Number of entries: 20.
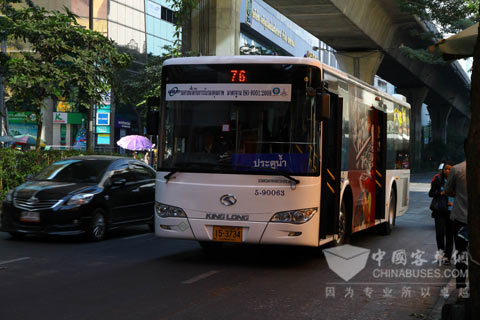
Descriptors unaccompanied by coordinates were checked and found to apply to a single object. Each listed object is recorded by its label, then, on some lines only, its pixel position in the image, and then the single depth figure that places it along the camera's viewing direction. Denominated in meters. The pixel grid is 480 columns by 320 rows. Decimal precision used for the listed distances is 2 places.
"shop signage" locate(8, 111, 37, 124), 53.74
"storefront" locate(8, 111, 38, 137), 54.12
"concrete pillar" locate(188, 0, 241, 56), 22.88
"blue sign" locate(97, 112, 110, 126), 54.56
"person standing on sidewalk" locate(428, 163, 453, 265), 11.37
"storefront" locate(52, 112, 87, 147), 53.91
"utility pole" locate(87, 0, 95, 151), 26.78
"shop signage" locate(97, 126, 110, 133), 54.62
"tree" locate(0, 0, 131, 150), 18.95
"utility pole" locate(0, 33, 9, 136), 33.61
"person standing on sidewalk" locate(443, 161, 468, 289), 7.91
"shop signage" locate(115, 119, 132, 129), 55.88
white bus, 10.05
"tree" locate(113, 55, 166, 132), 47.53
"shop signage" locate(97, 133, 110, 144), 54.75
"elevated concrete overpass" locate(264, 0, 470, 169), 30.20
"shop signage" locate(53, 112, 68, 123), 53.66
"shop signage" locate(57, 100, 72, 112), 54.19
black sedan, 12.80
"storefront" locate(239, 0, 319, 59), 65.00
